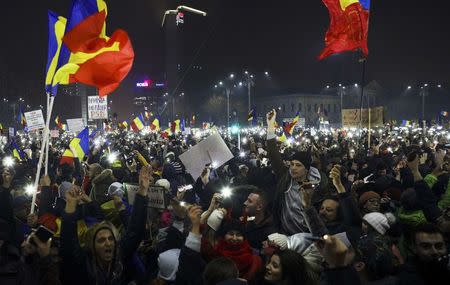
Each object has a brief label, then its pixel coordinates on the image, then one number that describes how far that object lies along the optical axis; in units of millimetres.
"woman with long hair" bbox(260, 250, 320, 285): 3410
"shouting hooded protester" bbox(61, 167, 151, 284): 3826
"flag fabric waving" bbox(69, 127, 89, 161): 12345
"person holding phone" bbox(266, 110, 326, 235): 5422
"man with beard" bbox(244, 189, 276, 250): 5262
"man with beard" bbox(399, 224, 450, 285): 3238
